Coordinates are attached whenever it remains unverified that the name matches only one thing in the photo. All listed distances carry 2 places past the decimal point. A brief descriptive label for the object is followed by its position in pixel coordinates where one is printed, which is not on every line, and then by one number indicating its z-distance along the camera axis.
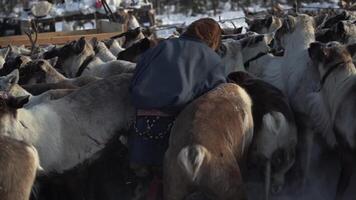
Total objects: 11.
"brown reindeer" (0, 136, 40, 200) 4.39
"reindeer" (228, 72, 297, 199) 5.36
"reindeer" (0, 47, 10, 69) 10.39
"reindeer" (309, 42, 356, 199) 5.26
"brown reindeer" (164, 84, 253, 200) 4.48
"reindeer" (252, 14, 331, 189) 5.97
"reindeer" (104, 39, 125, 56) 10.24
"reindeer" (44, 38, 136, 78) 8.45
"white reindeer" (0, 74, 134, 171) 5.45
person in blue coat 5.30
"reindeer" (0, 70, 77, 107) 6.22
